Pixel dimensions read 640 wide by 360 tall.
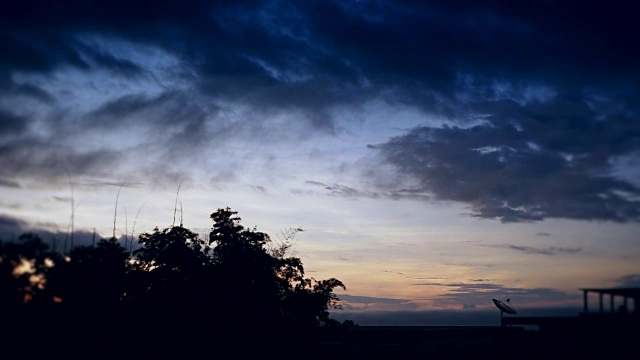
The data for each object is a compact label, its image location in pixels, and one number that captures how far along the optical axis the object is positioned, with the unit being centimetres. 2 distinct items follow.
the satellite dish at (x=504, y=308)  2984
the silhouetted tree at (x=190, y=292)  2261
